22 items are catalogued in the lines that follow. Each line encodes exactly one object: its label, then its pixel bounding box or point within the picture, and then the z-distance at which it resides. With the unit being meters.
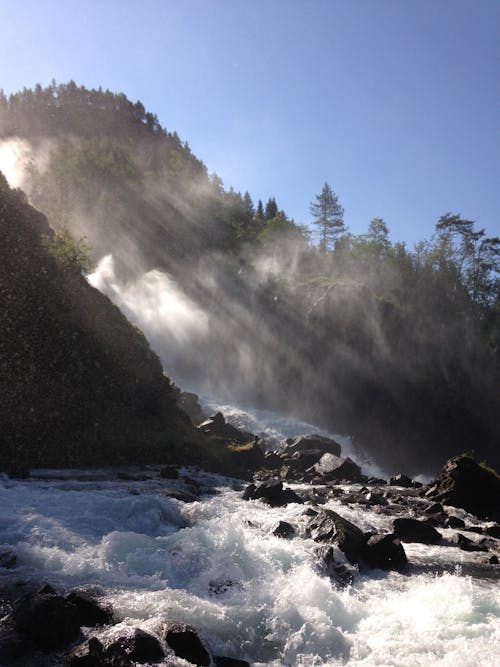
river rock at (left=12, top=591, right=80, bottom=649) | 7.27
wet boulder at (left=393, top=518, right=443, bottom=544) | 16.22
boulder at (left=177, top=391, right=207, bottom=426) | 40.50
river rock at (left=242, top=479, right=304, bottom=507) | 19.47
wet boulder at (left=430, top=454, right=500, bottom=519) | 21.66
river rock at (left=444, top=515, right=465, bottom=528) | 18.73
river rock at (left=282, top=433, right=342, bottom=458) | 35.78
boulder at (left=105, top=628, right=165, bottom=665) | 6.89
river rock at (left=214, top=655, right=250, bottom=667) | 7.43
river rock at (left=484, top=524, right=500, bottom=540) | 17.60
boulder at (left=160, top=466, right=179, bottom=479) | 22.67
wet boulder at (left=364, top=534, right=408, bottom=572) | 12.93
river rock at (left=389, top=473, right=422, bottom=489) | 28.83
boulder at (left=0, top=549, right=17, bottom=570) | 9.79
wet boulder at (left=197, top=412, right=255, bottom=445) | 35.34
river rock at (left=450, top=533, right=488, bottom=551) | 15.50
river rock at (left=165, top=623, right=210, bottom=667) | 7.25
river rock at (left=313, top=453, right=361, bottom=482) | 29.80
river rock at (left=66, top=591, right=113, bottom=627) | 7.84
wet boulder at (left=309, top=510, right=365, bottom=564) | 13.05
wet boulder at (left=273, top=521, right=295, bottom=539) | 14.38
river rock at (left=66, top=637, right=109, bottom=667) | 6.68
